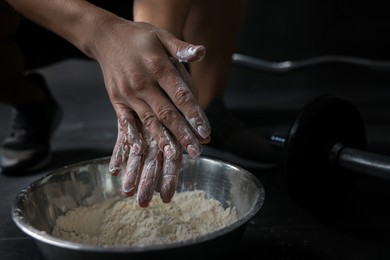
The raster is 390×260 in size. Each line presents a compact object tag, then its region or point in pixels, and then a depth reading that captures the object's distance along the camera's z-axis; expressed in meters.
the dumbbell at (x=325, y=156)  0.84
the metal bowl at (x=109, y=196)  0.60
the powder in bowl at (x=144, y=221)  0.73
